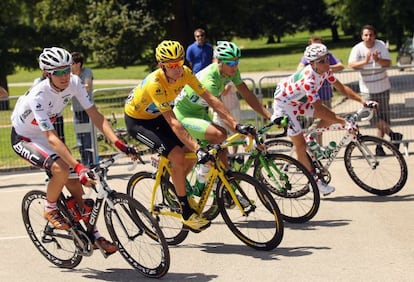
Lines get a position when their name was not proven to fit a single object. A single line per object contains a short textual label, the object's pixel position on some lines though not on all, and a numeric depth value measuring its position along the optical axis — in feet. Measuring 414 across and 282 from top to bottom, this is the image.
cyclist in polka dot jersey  33.86
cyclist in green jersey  30.58
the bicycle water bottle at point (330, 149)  35.36
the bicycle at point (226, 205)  27.02
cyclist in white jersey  25.38
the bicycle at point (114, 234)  24.52
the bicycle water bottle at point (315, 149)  34.96
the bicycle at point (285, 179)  30.40
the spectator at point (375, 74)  45.44
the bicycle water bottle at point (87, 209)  26.23
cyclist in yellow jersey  27.81
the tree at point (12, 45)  94.73
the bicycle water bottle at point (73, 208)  26.37
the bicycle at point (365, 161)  34.60
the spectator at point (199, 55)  56.18
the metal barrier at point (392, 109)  46.60
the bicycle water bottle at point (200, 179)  28.63
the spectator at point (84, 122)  45.88
